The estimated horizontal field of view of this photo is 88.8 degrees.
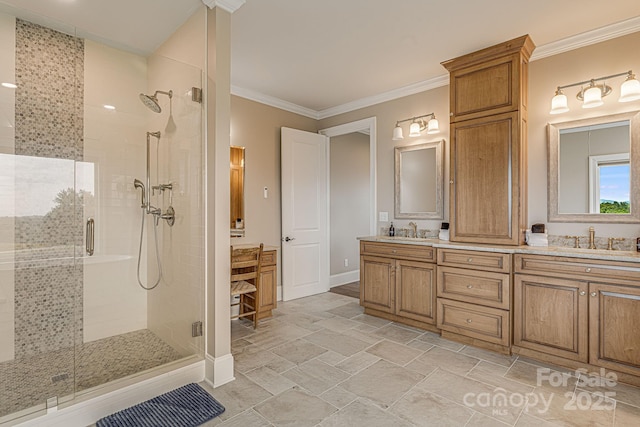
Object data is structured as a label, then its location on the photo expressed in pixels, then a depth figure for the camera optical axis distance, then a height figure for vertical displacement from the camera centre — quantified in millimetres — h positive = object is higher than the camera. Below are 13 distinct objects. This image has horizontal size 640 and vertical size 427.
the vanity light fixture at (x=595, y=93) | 2613 +1018
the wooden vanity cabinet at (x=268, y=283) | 3836 -832
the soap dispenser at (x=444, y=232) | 3628 -206
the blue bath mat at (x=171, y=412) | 1937 -1237
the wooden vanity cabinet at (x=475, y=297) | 2846 -776
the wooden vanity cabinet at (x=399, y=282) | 3418 -772
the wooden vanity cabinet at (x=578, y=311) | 2320 -753
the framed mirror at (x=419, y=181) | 3988 +410
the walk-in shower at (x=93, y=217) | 2314 -26
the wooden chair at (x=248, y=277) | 3488 -688
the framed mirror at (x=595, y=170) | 2738 +388
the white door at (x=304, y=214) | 4680 -6
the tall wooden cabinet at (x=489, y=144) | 2986 +672
